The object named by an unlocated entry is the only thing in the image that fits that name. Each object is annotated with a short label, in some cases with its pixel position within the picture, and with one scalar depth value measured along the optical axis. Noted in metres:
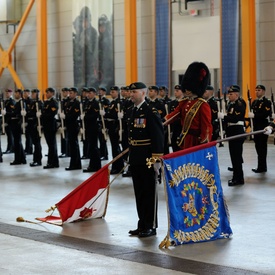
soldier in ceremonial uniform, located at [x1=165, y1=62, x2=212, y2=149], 7.88
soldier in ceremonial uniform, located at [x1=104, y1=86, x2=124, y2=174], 13.43
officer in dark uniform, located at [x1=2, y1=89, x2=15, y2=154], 15.67
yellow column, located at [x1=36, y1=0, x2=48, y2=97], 23.72
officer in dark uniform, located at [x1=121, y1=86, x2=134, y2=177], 12.85
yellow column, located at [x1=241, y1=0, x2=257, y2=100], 18.56
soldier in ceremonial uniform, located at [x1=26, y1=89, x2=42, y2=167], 14.76
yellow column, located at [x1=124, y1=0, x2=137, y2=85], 20.83
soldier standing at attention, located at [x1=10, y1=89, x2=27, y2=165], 15.22
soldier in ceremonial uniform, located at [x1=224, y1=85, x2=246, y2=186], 11.11
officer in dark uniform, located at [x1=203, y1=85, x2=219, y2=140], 12.20
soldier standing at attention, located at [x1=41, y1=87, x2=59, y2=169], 14.19
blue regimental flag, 6.95
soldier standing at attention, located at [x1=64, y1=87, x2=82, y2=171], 13.78
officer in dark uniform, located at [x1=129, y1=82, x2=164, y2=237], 7.41
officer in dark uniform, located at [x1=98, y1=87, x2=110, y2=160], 13.82
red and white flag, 8.21
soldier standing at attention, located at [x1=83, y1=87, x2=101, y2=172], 13.49
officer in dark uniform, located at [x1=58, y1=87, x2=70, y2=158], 14.45
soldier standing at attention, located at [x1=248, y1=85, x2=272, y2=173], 12.59
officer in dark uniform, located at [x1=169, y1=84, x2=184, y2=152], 12.27
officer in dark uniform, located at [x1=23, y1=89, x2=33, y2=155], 15.55
